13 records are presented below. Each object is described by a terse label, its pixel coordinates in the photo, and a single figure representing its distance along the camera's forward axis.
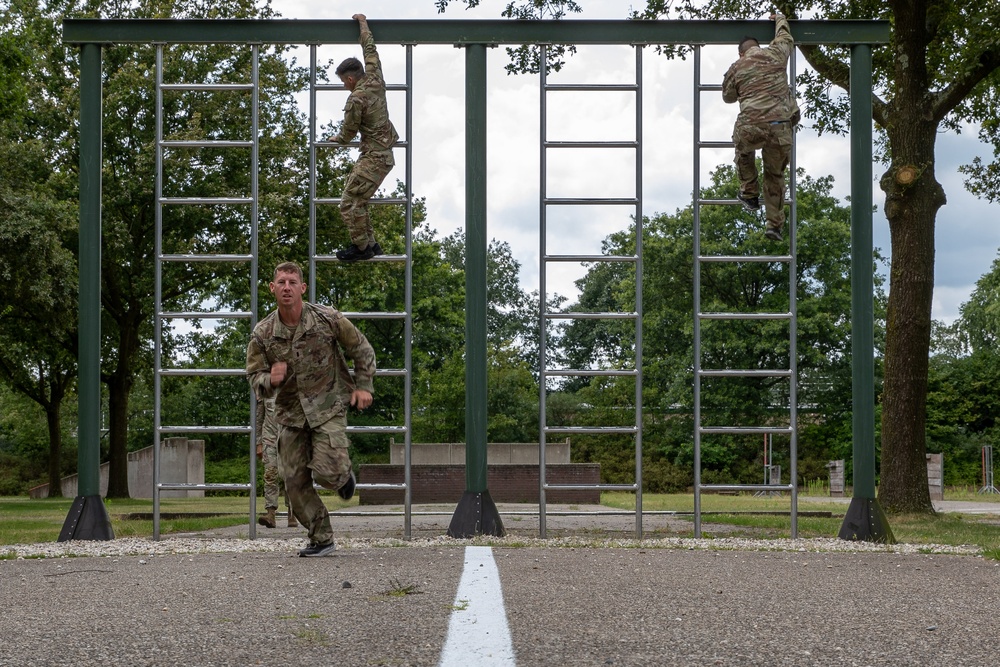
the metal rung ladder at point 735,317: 10.62
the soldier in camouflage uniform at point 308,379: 8.41
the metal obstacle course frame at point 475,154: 10.59
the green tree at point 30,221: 22.61
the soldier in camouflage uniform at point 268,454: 9.48
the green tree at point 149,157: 24.88
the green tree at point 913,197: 16.08
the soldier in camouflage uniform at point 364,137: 10.60
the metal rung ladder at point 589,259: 10.62
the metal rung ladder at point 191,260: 10.62
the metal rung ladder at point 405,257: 10.52
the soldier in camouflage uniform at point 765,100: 10.60
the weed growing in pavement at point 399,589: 6.10
